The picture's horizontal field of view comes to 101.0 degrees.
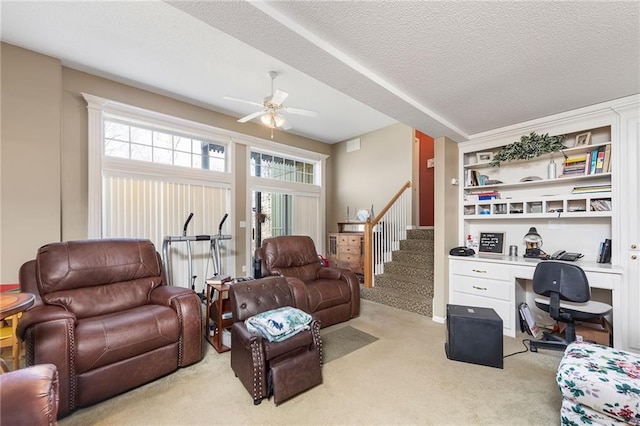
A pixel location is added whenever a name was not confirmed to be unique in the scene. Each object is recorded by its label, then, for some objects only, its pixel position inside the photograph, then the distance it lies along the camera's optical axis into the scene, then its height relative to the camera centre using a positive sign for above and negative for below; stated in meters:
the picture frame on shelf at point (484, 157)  3.52 +0.77
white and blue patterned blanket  1.88 -0.82
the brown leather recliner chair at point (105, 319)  1.73 -0.83
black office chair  2.33 -0.75
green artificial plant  2.93 +0.76
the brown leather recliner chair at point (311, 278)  3.12 -0.88
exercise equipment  3.69 -0.51
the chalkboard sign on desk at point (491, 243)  3.49 -0.40
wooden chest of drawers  4.80 -0.73
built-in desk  2.46 -0.78
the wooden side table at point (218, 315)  2.63 -1.09
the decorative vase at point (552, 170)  3.02 +0.49
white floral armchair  1.35 -0.94
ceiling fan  2.93 +1.18
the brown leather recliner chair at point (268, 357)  1.82 -1.06
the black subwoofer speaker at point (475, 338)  2.32 -1.13
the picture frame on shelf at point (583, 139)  2.82 +0.80
